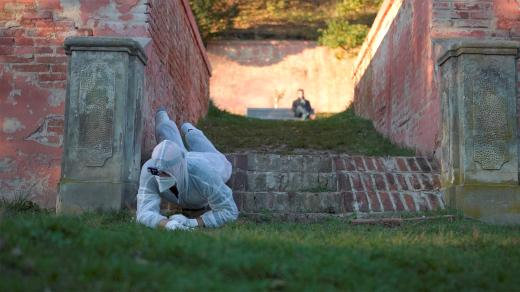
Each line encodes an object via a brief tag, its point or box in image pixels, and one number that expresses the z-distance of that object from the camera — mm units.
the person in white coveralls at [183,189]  4617
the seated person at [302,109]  16250
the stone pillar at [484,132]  5348
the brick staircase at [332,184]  5754
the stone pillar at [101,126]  5219
